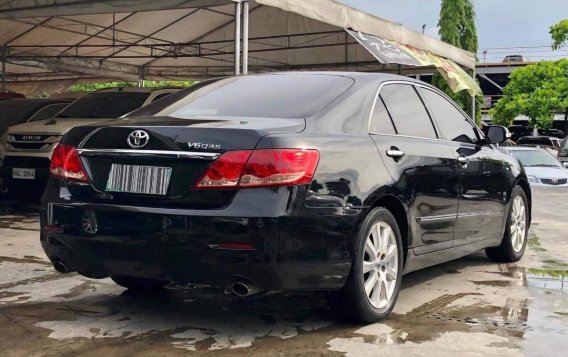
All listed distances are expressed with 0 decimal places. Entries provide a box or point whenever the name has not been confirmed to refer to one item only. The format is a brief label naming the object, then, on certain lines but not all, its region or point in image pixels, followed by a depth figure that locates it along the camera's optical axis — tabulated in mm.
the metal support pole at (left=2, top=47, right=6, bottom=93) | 17536
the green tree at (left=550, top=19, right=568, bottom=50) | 34781
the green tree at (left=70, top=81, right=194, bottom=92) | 22759
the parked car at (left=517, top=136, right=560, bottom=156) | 34125
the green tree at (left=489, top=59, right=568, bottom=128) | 38562
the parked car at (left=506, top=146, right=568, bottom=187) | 14891
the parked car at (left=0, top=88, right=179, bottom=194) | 8586
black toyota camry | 3426
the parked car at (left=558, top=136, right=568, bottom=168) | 23047
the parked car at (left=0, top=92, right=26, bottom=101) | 14366
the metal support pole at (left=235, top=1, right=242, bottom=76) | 8406
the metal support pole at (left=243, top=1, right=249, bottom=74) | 8430
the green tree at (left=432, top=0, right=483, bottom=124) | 36438
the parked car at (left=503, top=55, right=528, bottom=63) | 49406
